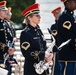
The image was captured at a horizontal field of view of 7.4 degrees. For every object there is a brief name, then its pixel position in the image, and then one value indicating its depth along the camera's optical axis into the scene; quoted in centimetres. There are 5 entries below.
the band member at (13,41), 1275
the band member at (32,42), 1039
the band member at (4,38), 1191
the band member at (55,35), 1186
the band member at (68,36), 959
